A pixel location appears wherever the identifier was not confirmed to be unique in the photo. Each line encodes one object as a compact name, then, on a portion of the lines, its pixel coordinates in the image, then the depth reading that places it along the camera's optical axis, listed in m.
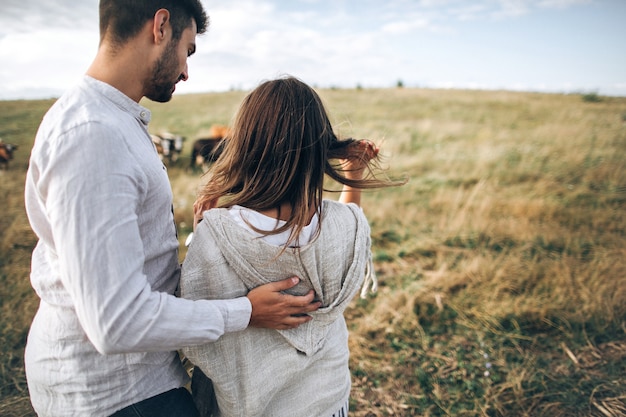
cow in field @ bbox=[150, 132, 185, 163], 8.92
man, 0.89
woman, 1.28
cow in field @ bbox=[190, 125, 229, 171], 8.74
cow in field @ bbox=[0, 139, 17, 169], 7.09
